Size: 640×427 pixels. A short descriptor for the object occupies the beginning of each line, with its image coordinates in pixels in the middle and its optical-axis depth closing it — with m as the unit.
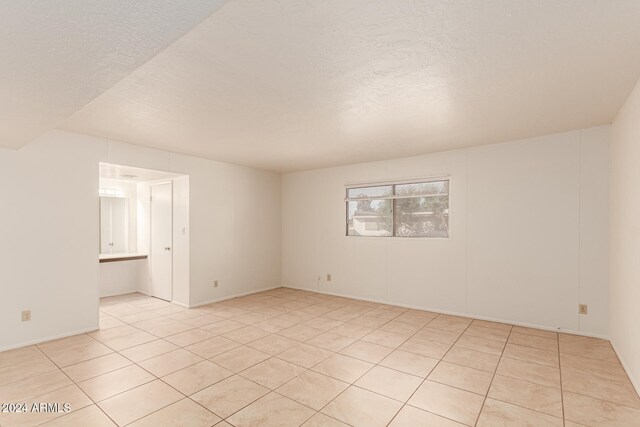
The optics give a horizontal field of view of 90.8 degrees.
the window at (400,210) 4.84
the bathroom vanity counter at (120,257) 5.13
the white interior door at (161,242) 5.38
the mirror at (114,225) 5.89
